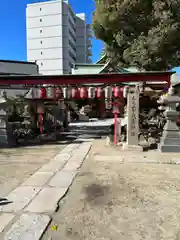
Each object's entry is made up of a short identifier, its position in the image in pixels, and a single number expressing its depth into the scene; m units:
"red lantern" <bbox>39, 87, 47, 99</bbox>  9.52
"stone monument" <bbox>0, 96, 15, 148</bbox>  9.14
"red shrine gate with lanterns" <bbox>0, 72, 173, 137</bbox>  9.38
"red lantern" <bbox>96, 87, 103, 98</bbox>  9.34
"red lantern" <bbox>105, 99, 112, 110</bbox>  11.33
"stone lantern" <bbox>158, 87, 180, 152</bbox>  7.93
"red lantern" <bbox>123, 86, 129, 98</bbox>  8.78
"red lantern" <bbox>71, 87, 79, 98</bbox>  9.47
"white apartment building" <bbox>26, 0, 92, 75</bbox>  59.44
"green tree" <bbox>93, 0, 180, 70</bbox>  12.42
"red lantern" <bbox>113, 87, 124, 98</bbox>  9.04
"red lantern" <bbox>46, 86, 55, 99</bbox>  9.59
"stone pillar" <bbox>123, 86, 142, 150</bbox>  8.27
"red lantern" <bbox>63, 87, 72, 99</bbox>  9.46
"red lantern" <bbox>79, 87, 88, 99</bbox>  9.41
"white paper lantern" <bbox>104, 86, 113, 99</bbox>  9.15
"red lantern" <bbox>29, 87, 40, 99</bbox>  9.55
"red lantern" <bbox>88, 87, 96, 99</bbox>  9.36
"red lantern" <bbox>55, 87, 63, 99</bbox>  9.55
